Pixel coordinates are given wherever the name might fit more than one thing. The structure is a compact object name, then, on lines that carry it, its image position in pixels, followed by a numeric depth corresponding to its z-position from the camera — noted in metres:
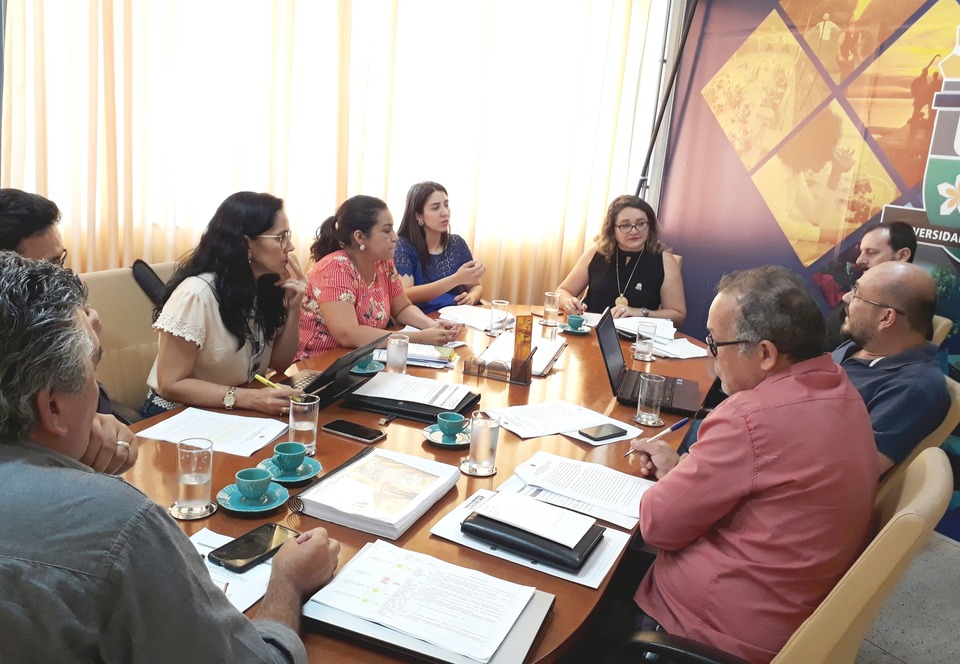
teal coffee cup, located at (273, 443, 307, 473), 1.55
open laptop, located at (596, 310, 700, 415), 2.33
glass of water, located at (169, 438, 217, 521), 1.39
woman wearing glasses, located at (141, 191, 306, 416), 2.10
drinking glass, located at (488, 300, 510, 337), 3.11
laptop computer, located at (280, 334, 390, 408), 1.94
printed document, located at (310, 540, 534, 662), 1.08
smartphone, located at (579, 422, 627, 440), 1.99
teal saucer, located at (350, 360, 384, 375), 2.35
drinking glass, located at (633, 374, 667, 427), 2.17
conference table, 1.13
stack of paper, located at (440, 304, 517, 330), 3.18
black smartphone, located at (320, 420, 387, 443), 1.83
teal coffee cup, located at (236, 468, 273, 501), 1.41
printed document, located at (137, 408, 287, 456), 1.72
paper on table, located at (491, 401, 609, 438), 2.02
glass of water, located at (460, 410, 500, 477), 1.67
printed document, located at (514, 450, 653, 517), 1.62
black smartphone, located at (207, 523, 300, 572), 1.22
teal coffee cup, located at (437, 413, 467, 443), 1.83
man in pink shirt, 1.36
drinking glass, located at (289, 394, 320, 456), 1.72
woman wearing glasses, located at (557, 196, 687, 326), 3.98
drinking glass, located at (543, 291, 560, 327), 3.16
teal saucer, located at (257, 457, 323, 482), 1.56
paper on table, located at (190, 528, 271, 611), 1.14
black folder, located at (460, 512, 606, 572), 1.32
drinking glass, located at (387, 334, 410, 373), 2.40
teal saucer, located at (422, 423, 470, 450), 1.82
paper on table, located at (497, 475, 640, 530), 1.54
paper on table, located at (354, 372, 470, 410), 2.10
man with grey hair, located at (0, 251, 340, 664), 0.76
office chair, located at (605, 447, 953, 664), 1.16
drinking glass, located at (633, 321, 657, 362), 2.79
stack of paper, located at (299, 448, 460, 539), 1.39
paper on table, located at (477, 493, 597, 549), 1.37
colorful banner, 3.42
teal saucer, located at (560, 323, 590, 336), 3.24
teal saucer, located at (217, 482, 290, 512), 1.41
